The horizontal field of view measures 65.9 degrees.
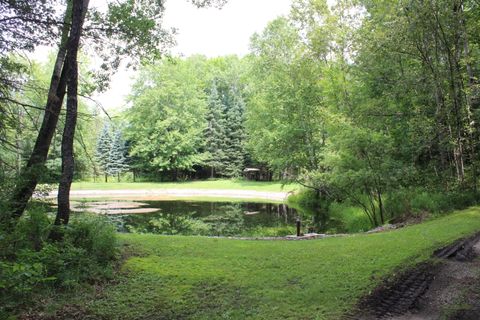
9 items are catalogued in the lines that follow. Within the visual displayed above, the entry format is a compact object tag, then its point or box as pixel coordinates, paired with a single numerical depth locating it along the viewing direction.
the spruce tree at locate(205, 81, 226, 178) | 48.97
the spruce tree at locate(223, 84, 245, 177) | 48.26
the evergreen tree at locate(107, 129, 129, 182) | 50.69
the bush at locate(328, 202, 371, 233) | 15.74
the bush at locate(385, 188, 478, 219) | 12.82
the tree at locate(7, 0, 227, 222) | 6.06
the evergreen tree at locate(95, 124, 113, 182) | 49.81
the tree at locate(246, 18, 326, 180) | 23.61
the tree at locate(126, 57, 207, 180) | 47.00
